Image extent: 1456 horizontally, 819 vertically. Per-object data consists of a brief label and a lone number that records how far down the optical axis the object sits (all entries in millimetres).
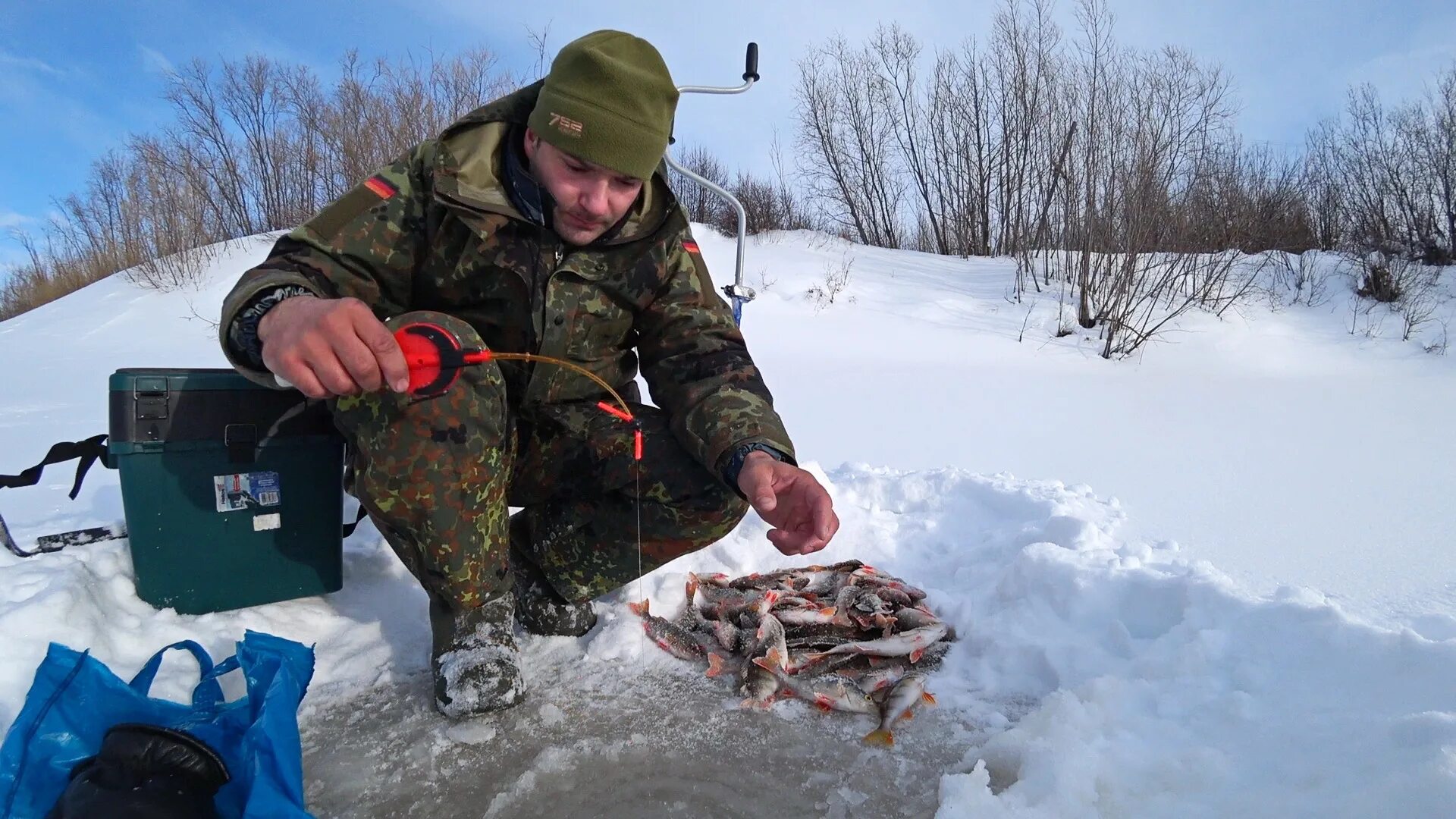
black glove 1040
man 1550
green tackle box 1697
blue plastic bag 1096
